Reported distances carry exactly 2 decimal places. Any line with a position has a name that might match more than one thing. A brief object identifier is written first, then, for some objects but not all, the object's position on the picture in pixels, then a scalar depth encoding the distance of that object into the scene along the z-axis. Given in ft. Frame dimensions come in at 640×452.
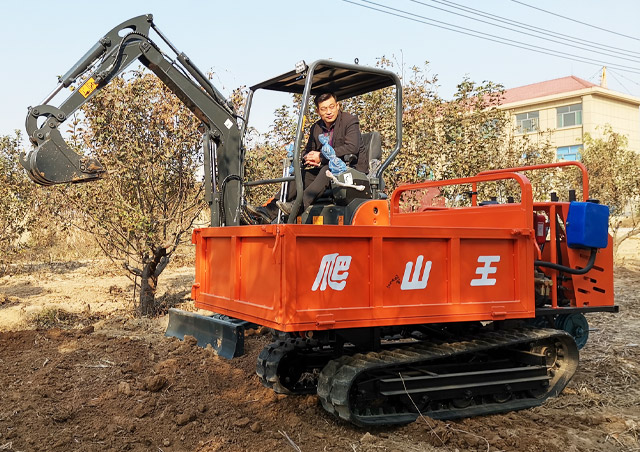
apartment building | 112.27
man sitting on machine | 16.61
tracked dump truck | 13.61
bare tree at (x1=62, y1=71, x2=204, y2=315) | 25.64
